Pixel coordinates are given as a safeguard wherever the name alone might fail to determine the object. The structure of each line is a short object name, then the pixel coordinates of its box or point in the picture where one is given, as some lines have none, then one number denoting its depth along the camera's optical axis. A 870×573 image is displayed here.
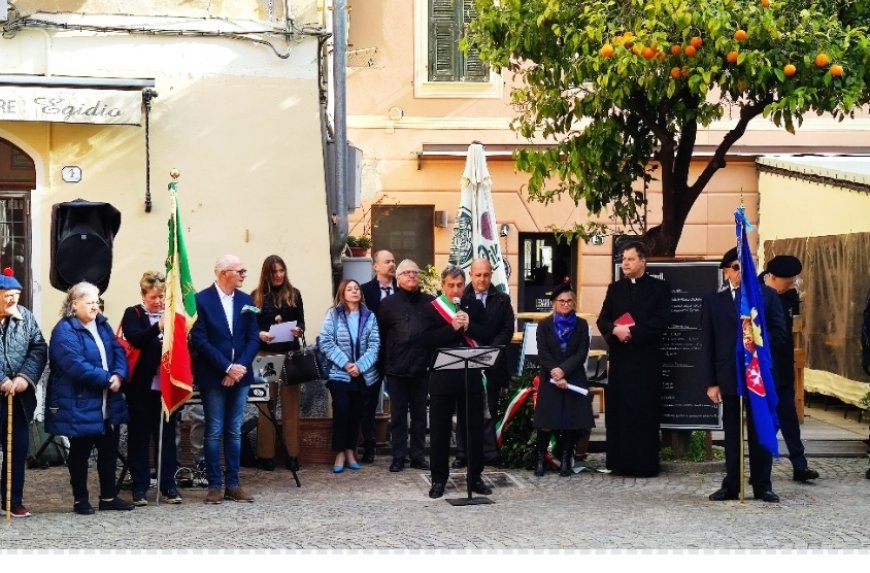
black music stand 10.61
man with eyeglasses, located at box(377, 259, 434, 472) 12.39
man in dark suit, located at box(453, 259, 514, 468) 11.89
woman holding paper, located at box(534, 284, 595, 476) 11.97
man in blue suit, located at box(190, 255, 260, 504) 10.64
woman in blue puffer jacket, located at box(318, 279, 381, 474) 12.35
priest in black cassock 11.98
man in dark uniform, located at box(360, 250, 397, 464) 12.78
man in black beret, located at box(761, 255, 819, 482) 11.66
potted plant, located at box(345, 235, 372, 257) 16.41
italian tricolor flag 10.42
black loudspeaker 11.74
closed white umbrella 13.88
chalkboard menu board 12.36
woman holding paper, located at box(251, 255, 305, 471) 12.33
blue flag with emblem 10.61
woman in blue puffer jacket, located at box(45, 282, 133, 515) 10.01
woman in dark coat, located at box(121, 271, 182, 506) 10.72
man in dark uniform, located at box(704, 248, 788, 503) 10.70
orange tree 12.30
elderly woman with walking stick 10.01
